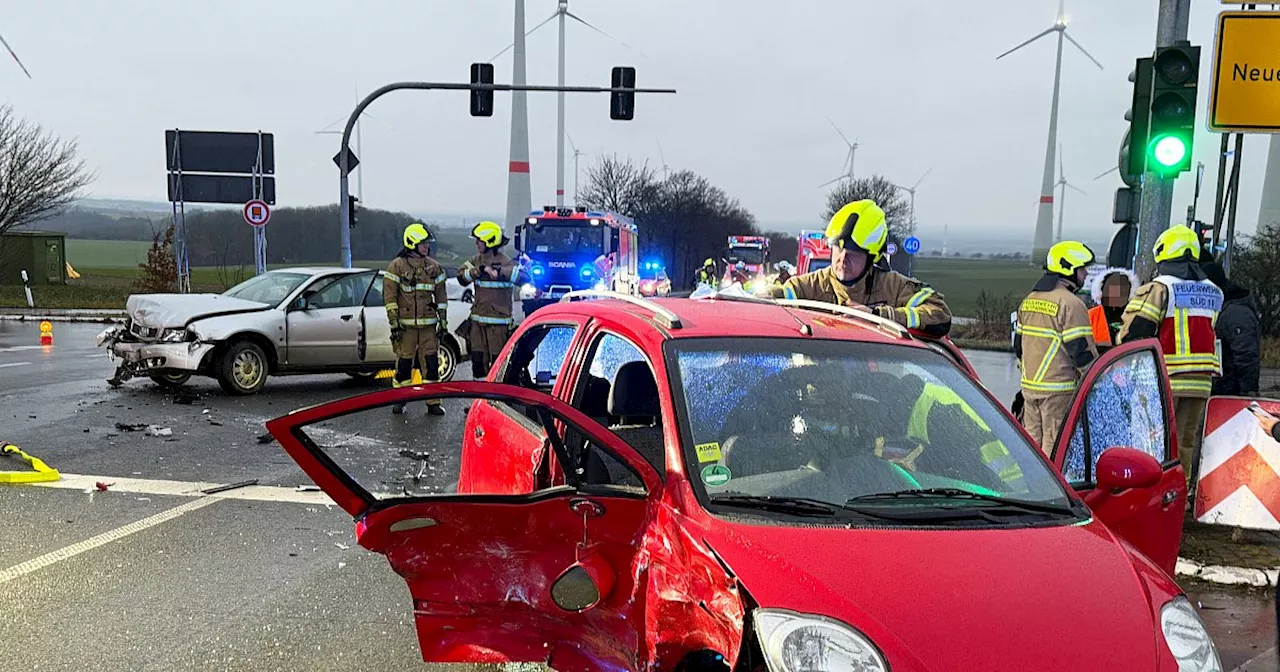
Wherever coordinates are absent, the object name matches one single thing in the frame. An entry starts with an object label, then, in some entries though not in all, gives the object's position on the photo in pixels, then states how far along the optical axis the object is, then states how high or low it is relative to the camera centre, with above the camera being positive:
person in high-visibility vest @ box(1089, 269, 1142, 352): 7.79 -0.43
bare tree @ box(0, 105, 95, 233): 37.84 +2.01
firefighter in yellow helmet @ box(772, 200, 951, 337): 5.19 -0.20
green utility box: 35.69 -1.09
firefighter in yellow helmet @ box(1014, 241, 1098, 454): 6.10 -0.60
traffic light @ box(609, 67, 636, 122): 20.12 +3.04
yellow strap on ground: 6.65 -1.74
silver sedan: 10.81 -1.19
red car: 2.26 -0.81
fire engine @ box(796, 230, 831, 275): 25.80 -0.29
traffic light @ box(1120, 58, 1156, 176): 7.37 +1.02
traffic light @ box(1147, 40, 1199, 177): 7.17 +1.08
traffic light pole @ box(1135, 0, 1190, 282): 7.31 +0.43
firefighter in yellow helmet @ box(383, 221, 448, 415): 9.78 -0.70
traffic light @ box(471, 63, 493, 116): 19.78 +3.02
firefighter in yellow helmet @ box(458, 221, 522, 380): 10.02 -0.61
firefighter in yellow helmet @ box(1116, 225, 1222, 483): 6.61 -0.51
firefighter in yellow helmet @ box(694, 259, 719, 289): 28.62 -1.06
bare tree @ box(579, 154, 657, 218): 76.75 +3.95
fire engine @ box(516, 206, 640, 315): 22.83 -0.29
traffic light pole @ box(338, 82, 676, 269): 18.97 +2.31
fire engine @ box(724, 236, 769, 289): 36.69 -0.36
